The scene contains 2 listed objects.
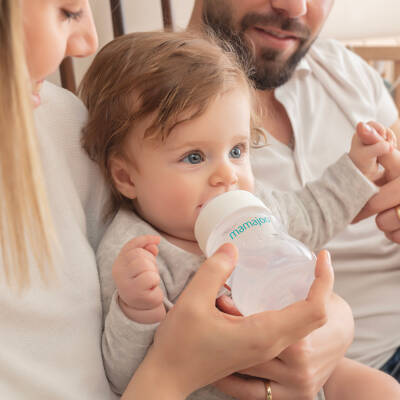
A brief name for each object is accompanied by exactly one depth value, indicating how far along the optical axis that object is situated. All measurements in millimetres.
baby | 837
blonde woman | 542
